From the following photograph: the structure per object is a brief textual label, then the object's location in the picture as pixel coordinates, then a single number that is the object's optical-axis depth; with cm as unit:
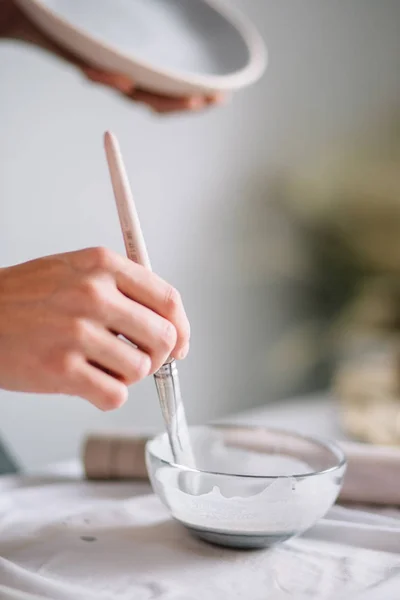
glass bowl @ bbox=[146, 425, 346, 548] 65
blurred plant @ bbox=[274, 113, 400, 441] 182
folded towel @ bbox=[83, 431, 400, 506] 77
